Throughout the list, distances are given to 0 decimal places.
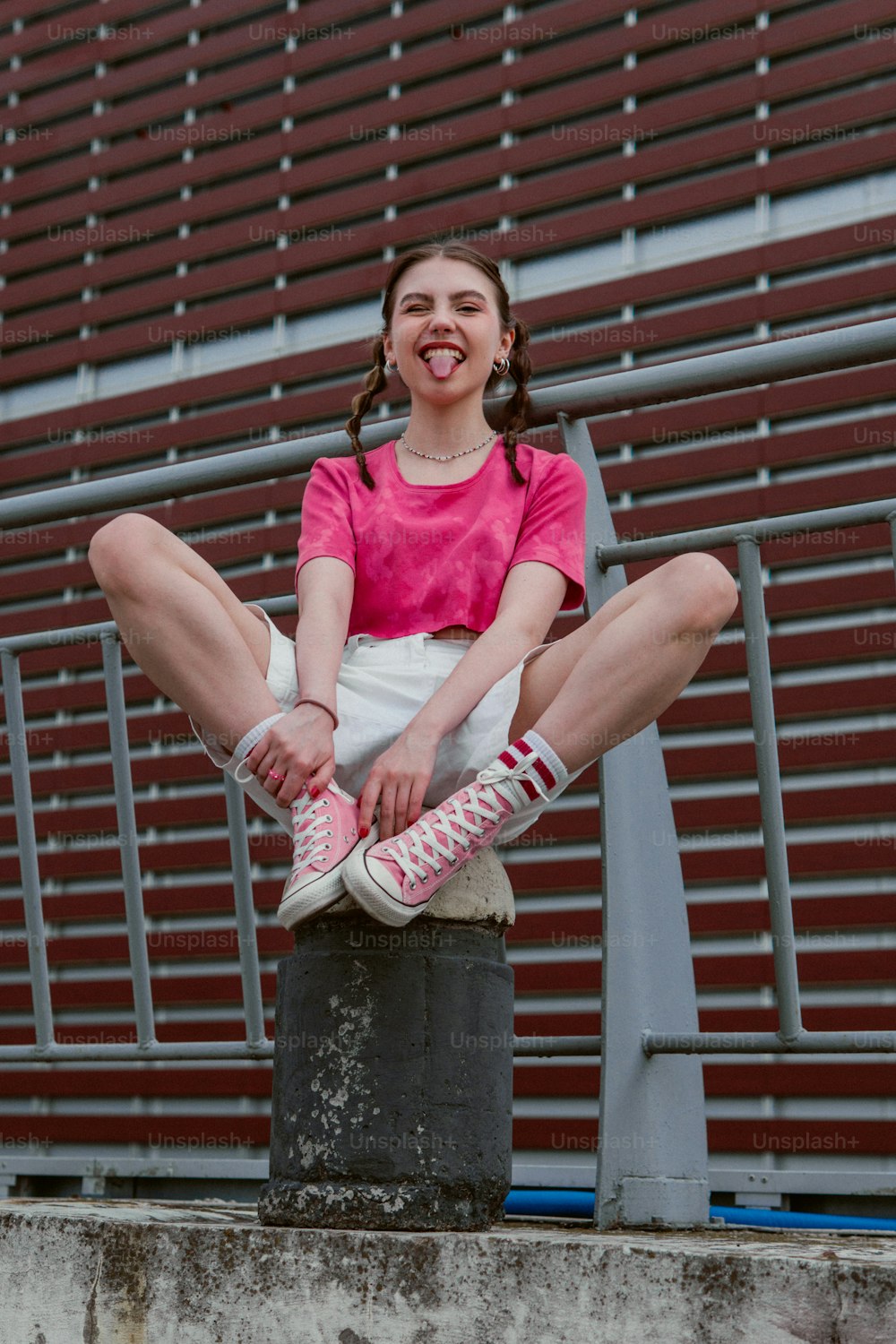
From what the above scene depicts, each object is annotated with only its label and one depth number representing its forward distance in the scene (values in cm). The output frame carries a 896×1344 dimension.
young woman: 154
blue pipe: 307
